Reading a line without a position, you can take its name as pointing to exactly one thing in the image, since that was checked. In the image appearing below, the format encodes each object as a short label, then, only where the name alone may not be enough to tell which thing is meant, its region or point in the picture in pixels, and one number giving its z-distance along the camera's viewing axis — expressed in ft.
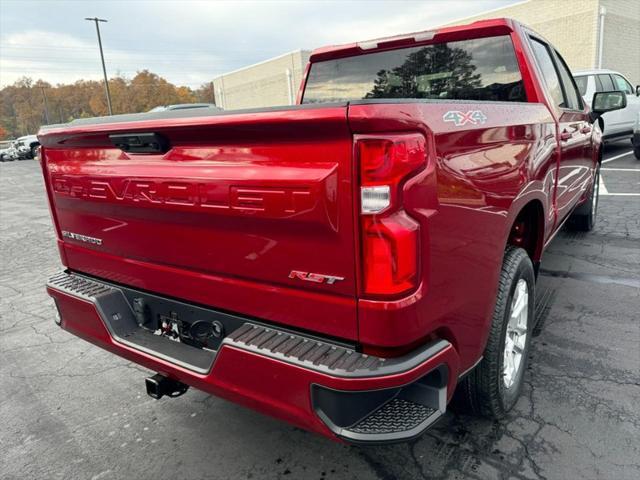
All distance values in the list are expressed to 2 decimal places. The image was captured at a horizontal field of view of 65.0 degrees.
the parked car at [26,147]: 101.14
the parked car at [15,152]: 101.30
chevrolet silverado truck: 5.27
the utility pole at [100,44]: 126.41
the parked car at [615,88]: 35.81
